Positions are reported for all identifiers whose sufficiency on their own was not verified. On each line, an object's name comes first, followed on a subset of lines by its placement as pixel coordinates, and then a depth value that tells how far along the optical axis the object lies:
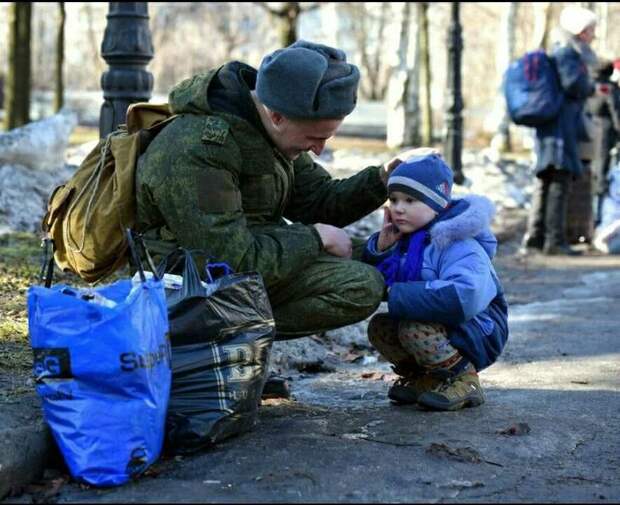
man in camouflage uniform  4.71
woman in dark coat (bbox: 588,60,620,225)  13.03
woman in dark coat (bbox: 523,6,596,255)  11.20
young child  4.96
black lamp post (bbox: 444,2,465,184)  16.27
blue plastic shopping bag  3.95
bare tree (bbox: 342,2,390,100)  40.91
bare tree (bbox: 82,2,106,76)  37.16
